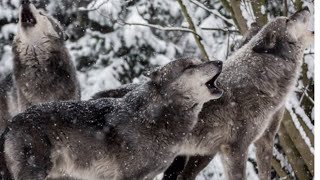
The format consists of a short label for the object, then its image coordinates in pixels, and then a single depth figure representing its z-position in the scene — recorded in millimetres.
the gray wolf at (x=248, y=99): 12008
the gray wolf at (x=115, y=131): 10023
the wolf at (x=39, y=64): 13477
